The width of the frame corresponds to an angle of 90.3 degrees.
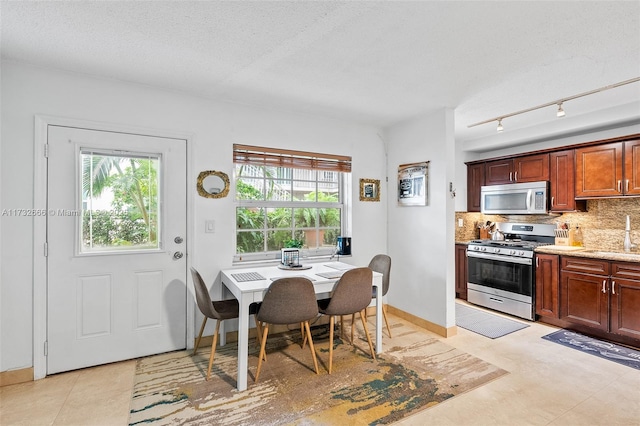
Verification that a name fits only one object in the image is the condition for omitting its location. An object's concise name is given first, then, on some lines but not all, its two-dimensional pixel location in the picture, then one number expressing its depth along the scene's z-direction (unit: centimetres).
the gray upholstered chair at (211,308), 249
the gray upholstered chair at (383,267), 332
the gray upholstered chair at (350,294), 269
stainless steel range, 390
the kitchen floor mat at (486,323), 353
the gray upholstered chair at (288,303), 242
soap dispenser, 401
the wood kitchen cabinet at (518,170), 411
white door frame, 248
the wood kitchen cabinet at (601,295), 308
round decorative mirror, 310
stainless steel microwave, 408
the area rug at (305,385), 207
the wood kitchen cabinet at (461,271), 469
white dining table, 238
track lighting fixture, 273
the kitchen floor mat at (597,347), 285
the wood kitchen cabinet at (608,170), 332
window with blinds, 342
